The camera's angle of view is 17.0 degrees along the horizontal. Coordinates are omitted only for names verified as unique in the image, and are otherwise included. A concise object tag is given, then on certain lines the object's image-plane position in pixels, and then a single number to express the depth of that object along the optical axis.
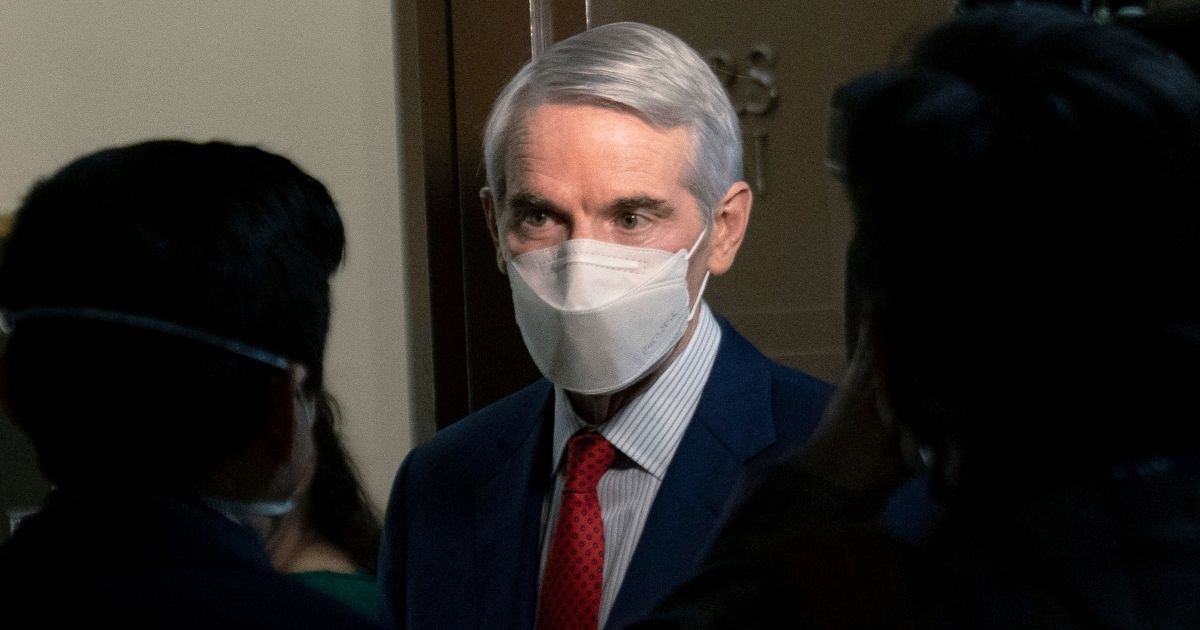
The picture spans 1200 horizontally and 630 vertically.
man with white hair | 2.53
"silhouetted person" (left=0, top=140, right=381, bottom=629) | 2.20
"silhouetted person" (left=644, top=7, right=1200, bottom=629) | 1.76
